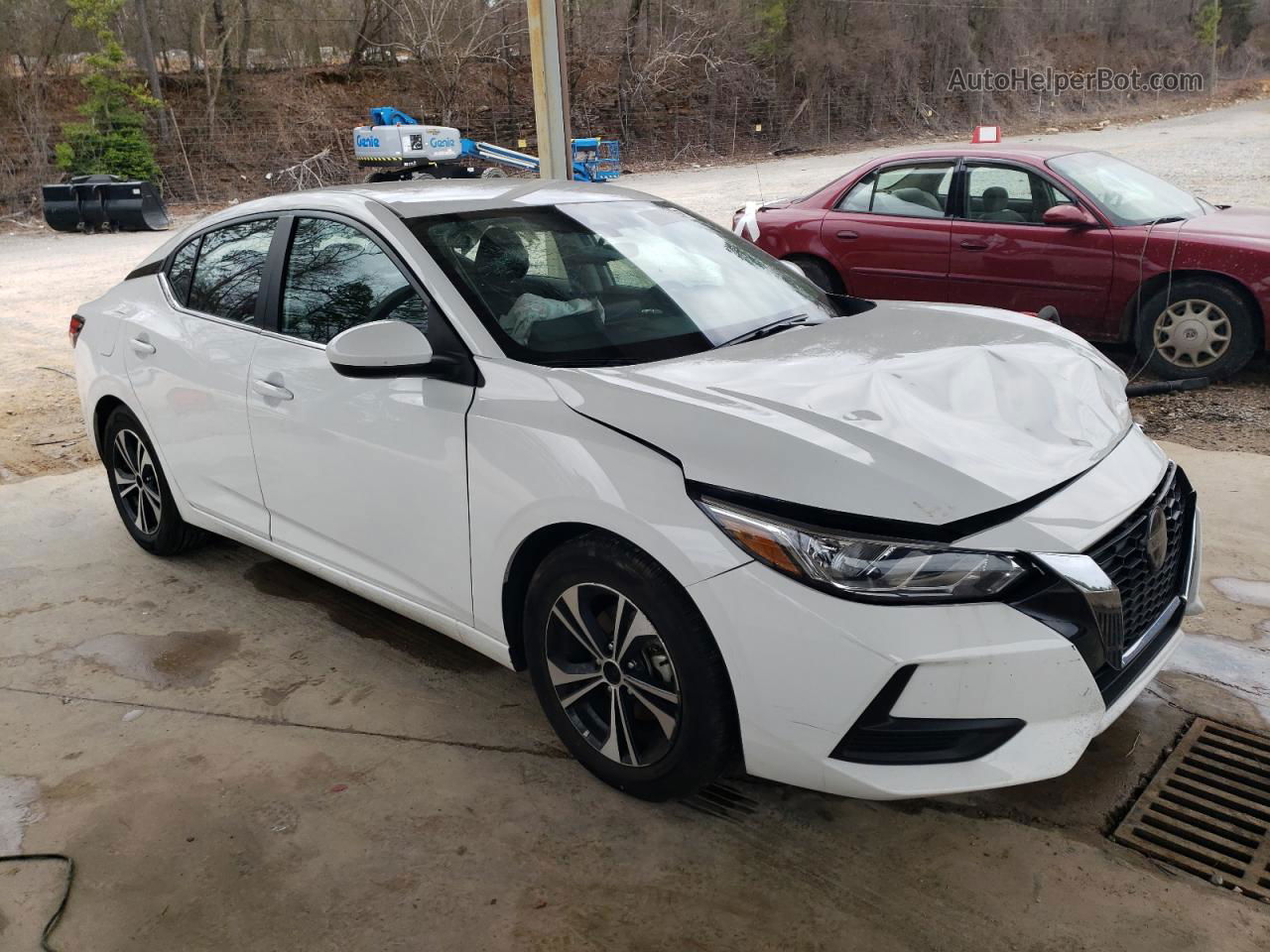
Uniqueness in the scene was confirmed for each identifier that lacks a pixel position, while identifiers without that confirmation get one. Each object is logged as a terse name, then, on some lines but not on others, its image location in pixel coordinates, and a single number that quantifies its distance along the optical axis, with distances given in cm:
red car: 656
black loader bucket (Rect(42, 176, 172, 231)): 2152
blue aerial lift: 2112
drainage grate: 254
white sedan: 227
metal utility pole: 681
